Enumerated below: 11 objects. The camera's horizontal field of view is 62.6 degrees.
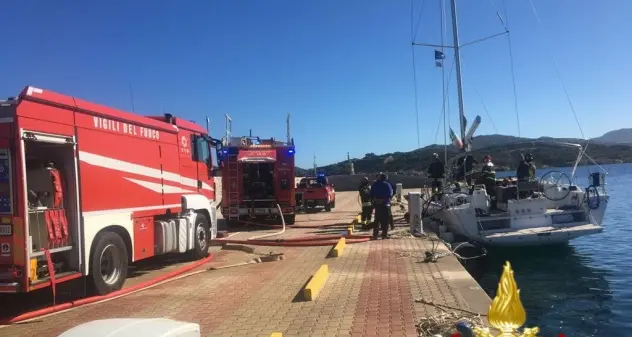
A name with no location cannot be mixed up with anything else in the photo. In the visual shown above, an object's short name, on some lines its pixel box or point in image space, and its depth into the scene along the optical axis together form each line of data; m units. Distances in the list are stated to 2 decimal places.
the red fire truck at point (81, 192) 6.58
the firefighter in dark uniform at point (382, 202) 14.12
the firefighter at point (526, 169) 15.10
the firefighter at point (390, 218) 14.34
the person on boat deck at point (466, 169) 17.42
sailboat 13.36
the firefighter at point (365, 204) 18.02
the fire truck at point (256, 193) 19.05
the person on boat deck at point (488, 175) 15.49
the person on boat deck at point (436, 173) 18.71
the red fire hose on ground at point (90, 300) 6.84
